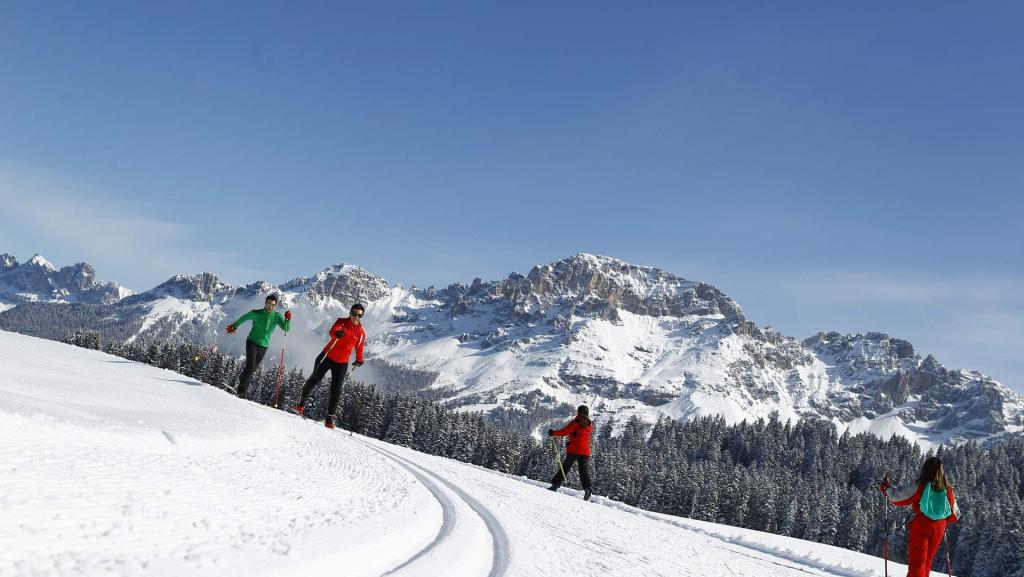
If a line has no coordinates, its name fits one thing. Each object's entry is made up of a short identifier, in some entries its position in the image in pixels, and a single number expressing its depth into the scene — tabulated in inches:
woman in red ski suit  318.0
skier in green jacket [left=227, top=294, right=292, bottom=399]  439.5
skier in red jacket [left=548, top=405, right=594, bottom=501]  529.4
